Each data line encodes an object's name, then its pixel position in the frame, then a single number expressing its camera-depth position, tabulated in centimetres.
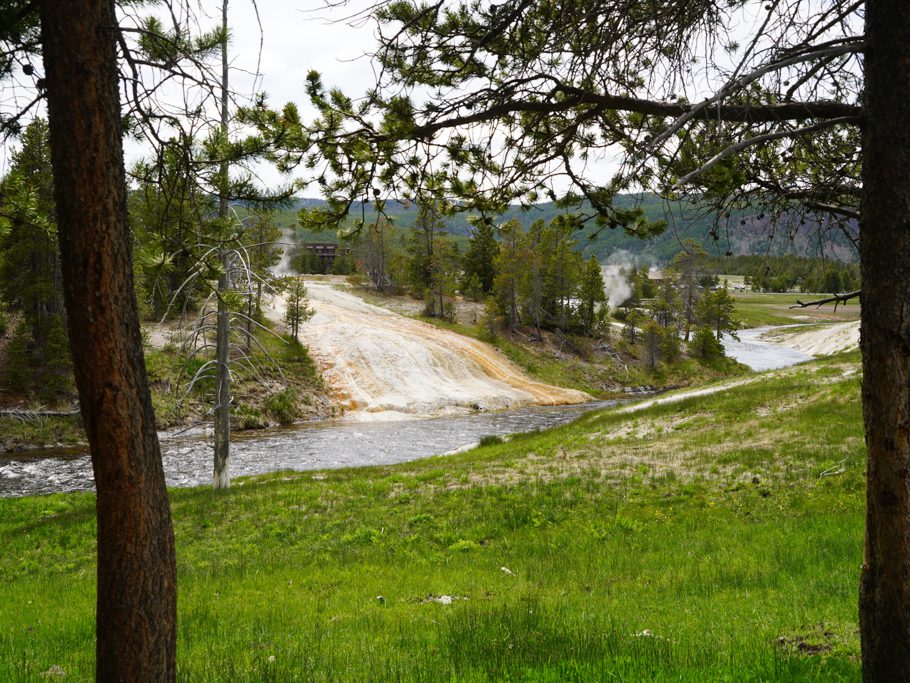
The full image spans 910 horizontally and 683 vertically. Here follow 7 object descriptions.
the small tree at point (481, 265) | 7719
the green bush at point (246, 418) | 3772
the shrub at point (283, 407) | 3956
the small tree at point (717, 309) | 7784
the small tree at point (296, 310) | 5162
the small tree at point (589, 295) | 7044
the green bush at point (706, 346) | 6962
